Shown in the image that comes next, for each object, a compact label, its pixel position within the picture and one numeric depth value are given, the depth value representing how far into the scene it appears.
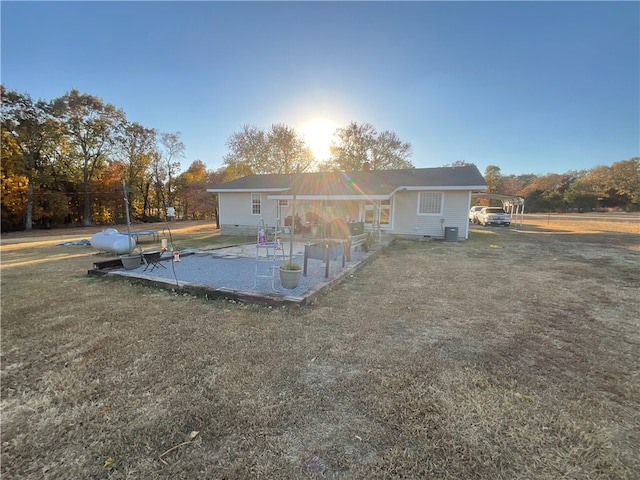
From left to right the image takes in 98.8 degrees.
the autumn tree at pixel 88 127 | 24.66
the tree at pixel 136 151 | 29.11
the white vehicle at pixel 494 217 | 21.79
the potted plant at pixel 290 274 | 4.93
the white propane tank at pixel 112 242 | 8.09
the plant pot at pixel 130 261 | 6.52
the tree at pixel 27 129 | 21.83
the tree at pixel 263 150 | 30.92
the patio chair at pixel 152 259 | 6.75
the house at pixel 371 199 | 12.98
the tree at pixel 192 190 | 28.97
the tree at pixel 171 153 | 31.75
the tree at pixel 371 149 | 31.81
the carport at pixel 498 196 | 17.34
